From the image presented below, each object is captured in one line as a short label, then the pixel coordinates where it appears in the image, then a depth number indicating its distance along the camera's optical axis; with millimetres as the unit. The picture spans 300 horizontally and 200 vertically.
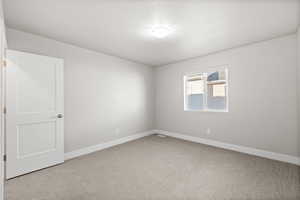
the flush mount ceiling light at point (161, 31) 2285
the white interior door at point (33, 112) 2156
